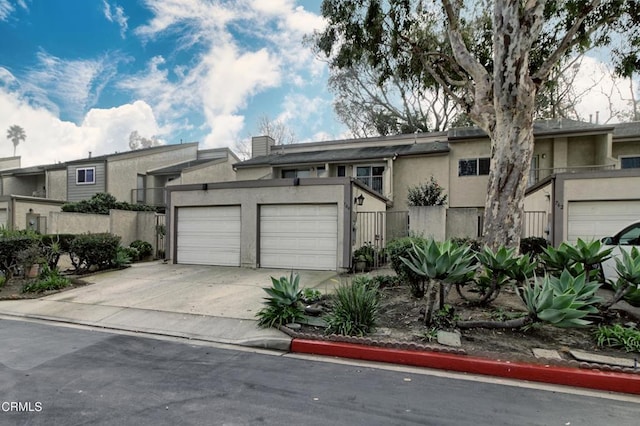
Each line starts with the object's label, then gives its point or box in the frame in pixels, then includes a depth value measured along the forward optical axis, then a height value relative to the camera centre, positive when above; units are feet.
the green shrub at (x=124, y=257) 41.51 -6.02
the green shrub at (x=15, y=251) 33.19 -4.17
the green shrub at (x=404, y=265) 23.00 -3.87
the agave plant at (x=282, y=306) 19.66 -5.55
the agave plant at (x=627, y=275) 16.31 -2.93
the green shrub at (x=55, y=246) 35.32 -4.01
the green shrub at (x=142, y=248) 50.16 -5.69
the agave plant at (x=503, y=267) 18.39 -2.90
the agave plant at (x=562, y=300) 14.69 -3.87
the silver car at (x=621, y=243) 25.14 -2.10
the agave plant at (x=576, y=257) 18.86 -2.47
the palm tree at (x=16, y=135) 209.42 +45.83
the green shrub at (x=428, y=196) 46.85 +2.27
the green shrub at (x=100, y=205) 60.44 +0.75
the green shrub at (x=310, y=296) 22.65 -5.68
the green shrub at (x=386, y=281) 27.20 -5.48
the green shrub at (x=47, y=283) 30.55 -6.76
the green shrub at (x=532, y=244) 36.99 -3.34
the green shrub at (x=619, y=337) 15.28 -5.71
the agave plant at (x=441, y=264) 16.30 -2.49
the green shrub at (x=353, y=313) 17.75 -5.41
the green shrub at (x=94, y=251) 38.11 -4.68
